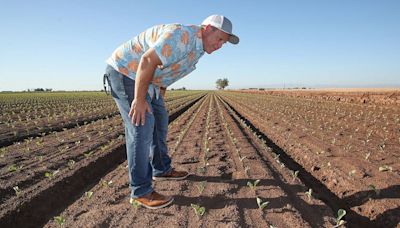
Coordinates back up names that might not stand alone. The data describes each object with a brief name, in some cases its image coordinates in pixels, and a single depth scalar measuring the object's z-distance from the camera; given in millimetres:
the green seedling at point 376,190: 4227
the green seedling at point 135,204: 3603
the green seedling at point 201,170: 5053
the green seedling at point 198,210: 3348
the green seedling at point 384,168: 5203
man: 3027
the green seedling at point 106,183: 4496
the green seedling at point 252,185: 4082
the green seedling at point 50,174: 4924
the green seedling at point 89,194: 4074
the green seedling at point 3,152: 6772
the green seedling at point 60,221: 3275
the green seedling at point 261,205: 3415
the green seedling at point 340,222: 3102
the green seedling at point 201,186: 4066
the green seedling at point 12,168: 5395
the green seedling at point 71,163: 5654
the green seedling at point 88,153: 6475
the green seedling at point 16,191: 4297
